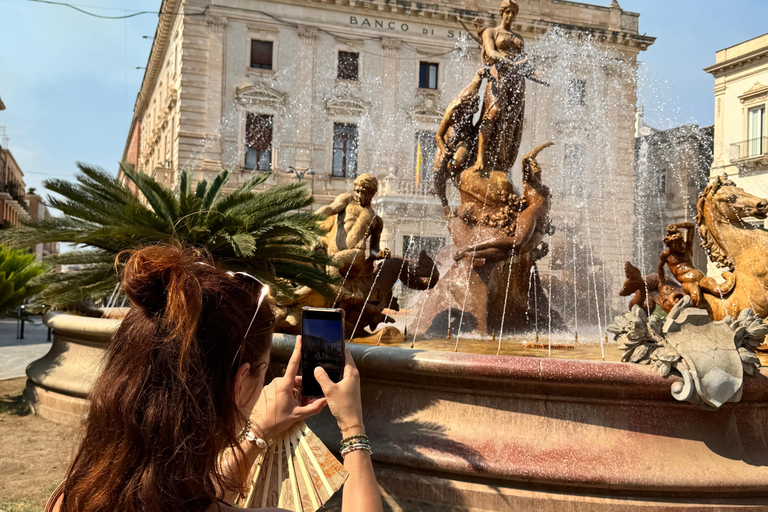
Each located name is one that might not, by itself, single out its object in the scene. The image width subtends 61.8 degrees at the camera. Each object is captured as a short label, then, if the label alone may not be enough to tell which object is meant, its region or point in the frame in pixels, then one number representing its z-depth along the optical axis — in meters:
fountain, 3.47
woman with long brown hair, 1.29
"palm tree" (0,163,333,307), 5.66
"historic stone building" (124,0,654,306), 25.95
